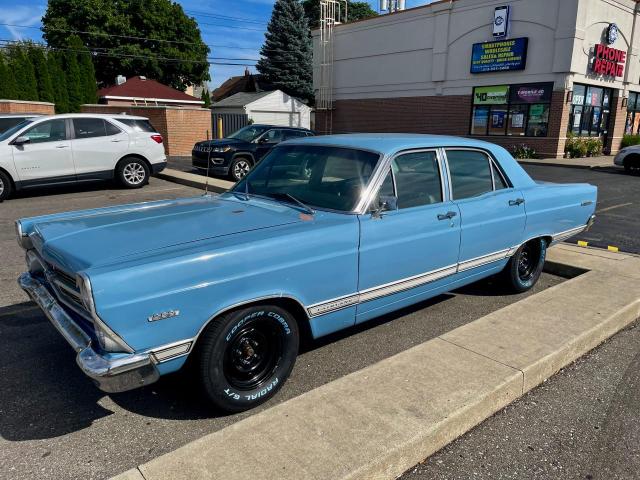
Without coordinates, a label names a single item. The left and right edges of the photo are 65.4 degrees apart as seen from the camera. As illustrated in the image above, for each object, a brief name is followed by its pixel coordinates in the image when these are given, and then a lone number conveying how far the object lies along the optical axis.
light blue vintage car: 2.59
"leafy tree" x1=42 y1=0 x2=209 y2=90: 44.25
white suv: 9.95
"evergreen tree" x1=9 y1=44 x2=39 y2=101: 26.19
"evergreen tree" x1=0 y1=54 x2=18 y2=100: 25.13
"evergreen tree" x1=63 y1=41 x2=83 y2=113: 28.45
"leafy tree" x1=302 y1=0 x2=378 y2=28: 62.01
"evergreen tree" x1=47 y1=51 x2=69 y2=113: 27.66
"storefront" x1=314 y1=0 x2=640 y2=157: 22.34
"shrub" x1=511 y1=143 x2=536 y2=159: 23.42
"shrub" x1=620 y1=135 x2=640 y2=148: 25.37
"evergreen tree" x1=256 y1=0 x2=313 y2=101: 43.44
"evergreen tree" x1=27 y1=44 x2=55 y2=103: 27.20
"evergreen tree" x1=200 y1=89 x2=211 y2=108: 42.38
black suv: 12.86
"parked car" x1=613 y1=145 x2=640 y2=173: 17.37
